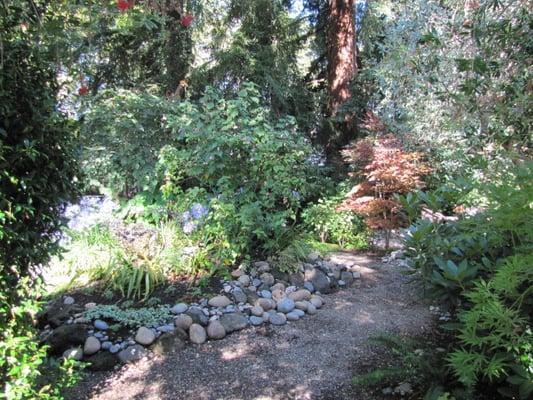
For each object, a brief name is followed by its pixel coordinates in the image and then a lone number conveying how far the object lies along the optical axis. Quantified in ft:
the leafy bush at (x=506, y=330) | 4.95
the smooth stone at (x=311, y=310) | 11.97
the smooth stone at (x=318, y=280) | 13.78
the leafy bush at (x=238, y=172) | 13.94
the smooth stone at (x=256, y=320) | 11.17
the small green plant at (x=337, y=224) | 20.42
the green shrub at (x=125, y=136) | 20.26
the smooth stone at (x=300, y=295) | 12.55
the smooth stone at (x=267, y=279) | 13.30
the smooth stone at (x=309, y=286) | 13.51
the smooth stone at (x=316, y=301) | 12.41
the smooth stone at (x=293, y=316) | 11.51
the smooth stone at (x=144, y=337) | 9.77
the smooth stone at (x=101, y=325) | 10.11
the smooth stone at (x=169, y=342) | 9.68
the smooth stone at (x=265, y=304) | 11.91
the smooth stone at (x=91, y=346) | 9.27
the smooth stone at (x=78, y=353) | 8.96
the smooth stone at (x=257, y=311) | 11.51
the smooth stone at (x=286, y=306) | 11.86
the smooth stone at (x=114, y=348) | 9.40
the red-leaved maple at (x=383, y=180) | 18.22
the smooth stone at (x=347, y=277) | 14.78
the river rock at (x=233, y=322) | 10.79
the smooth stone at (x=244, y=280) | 13.00
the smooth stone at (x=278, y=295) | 12.62
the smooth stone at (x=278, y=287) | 12.94
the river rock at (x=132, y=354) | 9.32
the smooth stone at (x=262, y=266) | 13.96
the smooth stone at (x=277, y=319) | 11.27
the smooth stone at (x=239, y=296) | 12.08
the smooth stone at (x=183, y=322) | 10.44
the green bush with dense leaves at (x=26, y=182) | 5.23
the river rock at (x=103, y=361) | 9.01
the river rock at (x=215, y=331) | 10.44
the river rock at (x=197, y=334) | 10.19
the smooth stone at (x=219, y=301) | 11.65
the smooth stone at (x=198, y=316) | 10.70
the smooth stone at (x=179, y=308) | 11.10
